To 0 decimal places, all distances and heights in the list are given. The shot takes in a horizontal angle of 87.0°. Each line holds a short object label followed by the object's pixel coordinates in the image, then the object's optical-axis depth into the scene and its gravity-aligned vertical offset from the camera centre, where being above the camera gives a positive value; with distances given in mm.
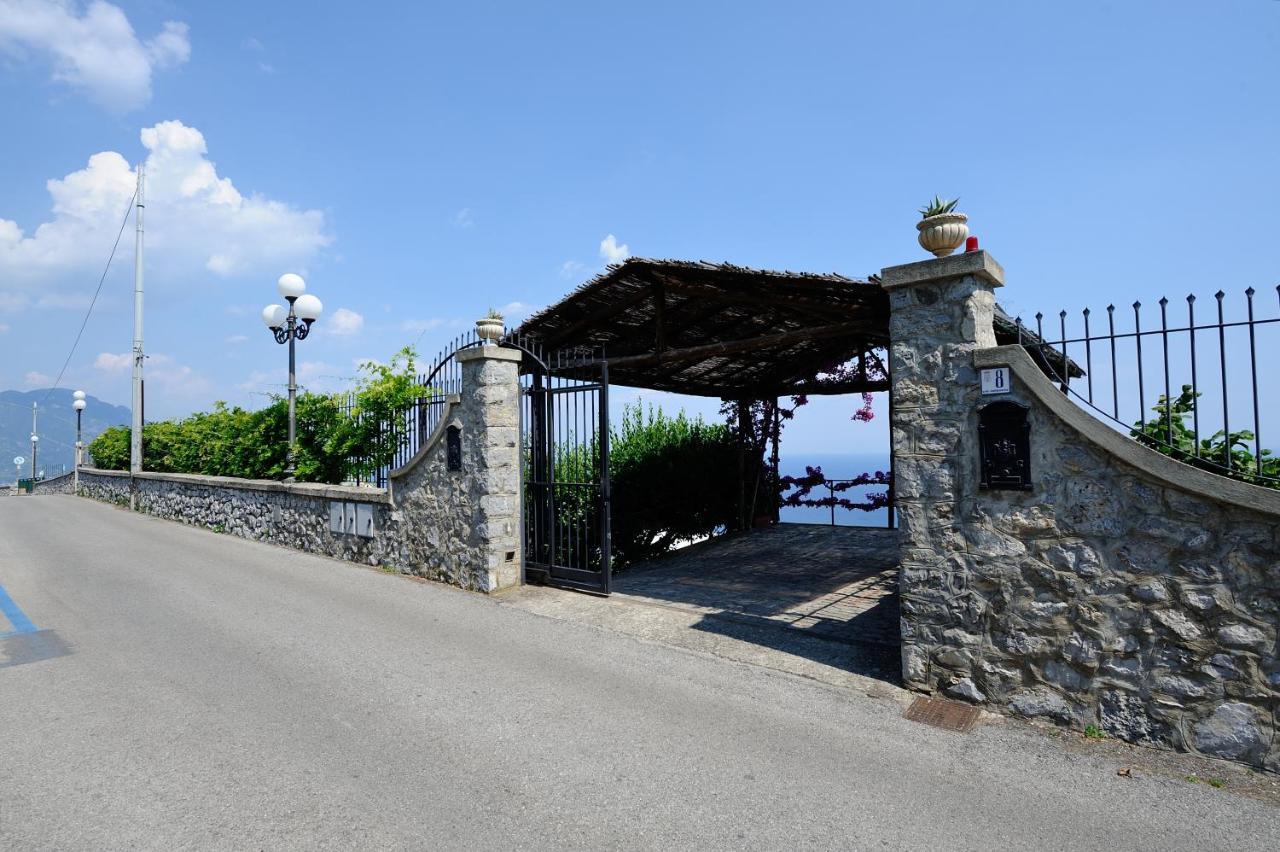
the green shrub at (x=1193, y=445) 3915 -69
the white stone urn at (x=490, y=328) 8312 +1457
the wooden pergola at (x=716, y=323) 6438 +1446
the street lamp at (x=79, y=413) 24608 +1431
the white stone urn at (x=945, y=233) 4754 +1451
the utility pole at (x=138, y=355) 19078 +2976
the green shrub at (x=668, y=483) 10820 -695
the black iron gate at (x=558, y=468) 7746 -294
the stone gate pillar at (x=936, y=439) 4641 -7
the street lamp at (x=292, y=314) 11000 +2249
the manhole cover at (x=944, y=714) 4344 -1838
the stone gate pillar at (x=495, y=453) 8117 -81
